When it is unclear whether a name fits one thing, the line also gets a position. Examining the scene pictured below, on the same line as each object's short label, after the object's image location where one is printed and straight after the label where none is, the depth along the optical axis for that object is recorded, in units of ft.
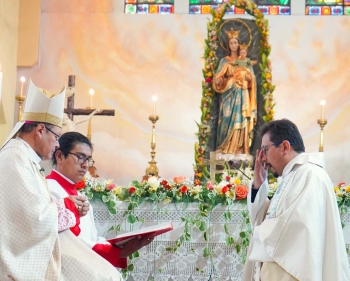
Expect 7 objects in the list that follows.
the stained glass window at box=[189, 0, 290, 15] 30.35
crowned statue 26.43
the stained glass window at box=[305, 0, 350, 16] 30.30
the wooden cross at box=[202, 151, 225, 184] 17.71
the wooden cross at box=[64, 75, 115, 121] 22.26
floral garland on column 26.48
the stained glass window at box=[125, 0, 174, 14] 30.55
